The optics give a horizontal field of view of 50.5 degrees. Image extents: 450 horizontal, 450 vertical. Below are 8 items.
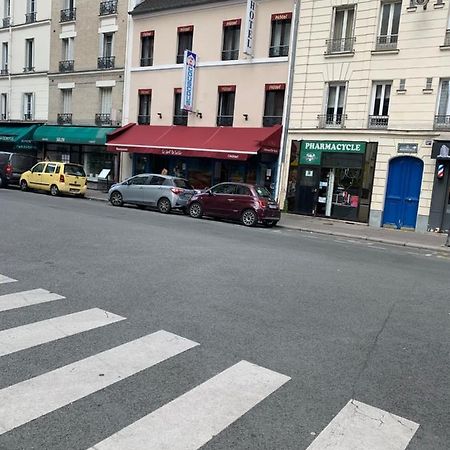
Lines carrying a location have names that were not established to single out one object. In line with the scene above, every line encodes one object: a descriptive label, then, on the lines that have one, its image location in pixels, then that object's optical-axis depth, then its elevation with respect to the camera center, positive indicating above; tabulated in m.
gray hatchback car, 18.81 -1.03
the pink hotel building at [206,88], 21.28 +3.99
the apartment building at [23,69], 29.81 +5.59
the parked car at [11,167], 24.25 -0.63
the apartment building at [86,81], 26.45 +4.63
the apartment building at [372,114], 17.66 +2.78
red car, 16.67 -1.11
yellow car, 22.44 -0.94
